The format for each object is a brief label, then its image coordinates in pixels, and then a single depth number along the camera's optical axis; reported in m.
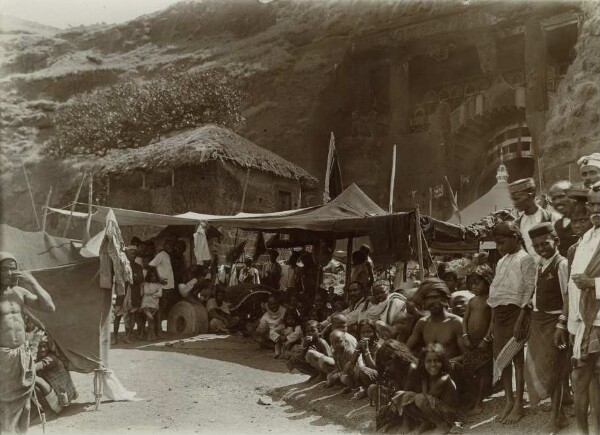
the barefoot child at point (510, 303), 5.62
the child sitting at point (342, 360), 7.20
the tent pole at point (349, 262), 11.83
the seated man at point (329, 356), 7.57
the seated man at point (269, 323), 10.56
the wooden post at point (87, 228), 8.70
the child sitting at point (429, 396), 5.53
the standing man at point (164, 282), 11.68
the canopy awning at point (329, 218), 10.38
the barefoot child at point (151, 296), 11.41
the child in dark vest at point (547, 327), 5.23
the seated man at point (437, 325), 6.08
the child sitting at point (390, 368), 5.81
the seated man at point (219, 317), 12.13
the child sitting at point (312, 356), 7.89
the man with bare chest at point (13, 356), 5.94
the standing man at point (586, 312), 4.47
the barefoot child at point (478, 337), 6.02
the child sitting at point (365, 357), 6.83
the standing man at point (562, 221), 5.90
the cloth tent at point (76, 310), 7.25
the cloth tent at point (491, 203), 16.16
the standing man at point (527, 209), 6.09
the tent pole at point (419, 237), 8.82
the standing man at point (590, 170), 5.56
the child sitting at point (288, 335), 9.55
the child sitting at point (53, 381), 6.86
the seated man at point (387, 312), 6.63
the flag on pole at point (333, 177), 13.32
